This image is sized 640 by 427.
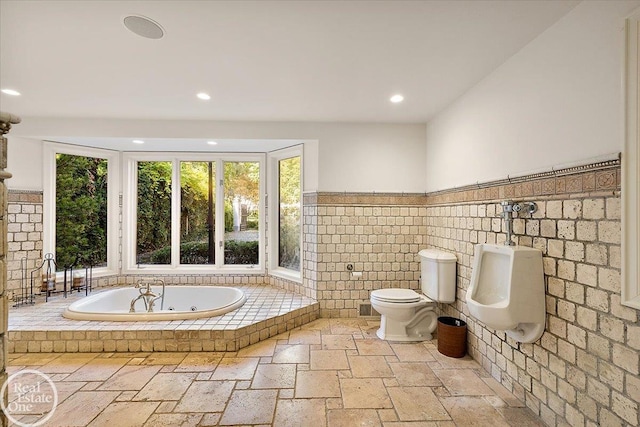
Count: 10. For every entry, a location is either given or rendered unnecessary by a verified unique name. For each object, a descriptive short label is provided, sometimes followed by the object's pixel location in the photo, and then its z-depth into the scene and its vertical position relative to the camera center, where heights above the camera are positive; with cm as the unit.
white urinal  187 -55
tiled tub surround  271 -110
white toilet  295 -87
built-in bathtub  333 -103
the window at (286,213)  405 +6
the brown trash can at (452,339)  271 -115
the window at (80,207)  376 +15
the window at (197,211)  436 +9
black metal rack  349 -81
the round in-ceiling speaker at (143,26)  174 +118
